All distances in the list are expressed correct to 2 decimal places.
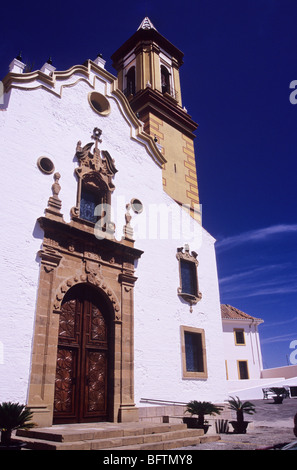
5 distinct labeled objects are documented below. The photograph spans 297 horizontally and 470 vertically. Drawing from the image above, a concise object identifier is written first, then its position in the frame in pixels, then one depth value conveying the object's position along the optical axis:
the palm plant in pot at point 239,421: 12.25
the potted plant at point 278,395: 23.06
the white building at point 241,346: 36.62
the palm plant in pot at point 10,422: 7.00
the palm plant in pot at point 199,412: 11.50
